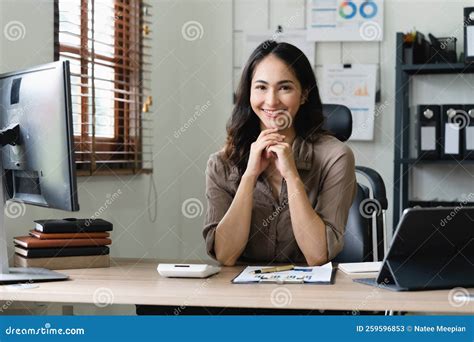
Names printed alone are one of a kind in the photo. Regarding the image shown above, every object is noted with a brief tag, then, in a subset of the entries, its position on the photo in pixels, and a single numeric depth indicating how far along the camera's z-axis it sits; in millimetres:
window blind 3010
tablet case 1454
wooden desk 1380
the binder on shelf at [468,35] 3451
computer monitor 1634
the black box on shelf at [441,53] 3572
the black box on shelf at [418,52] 3592
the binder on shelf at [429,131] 3484
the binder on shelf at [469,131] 3432
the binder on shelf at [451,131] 3438
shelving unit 3547
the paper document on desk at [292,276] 1610
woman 1994
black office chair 2326
